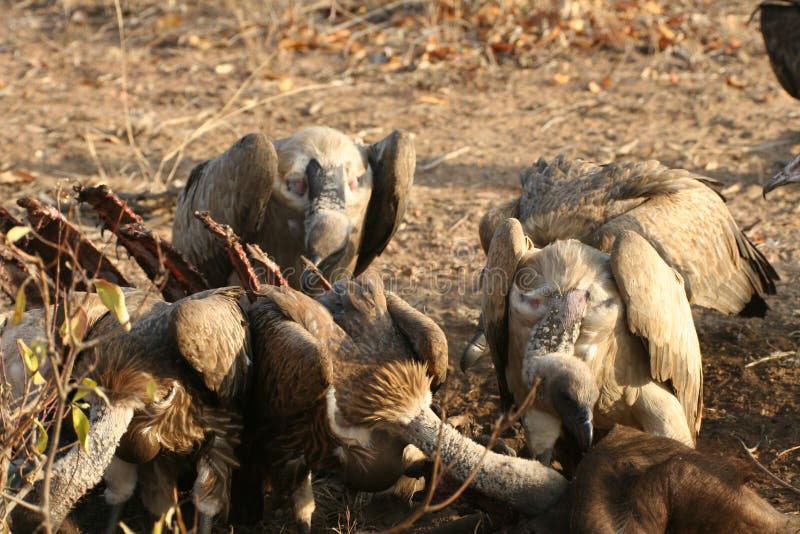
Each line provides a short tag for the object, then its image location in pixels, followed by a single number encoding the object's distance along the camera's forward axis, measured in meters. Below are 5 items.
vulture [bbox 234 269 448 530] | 8.13
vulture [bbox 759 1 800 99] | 15.64
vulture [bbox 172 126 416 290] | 11.65
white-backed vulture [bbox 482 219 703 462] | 9.06
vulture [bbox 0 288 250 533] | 7.67
